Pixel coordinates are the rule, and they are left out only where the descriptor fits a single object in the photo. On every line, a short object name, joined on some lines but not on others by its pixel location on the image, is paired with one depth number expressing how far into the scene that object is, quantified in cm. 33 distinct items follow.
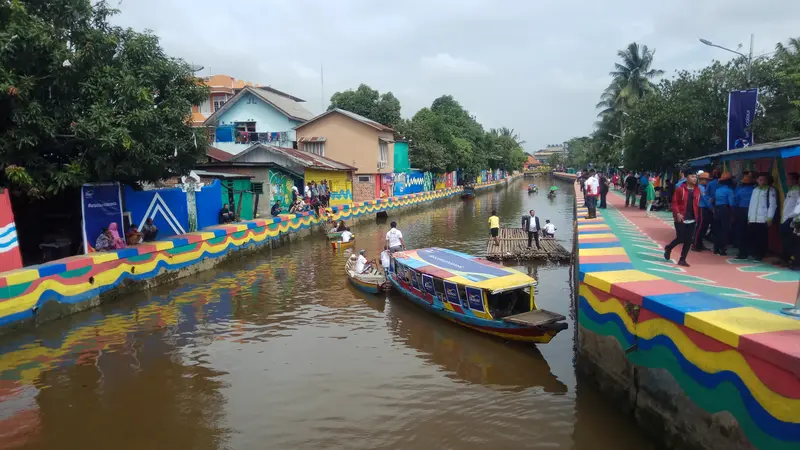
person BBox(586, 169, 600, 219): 2019
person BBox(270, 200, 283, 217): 2775
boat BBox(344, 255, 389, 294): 1552
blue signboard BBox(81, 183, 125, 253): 1539
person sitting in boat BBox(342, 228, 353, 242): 2503
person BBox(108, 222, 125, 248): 1569
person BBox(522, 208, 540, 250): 2064
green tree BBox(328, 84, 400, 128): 5041
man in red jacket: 1023
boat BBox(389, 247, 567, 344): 1059
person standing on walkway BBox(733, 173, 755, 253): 1065
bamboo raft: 2014
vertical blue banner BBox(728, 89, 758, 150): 1681
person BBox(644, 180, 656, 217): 2333
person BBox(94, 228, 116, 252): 1546
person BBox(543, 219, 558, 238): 2309
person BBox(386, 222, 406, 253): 1698
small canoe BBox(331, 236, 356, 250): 2481
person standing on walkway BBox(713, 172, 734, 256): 1099
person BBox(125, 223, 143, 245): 1656
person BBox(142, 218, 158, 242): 1820
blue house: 4234
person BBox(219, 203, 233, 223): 2412
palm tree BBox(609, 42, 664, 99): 4578
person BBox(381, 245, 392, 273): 1620
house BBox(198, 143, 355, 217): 2838
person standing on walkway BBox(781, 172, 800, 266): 903
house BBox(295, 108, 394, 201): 4169
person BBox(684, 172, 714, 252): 1160
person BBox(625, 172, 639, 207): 2527
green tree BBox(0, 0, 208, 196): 1247
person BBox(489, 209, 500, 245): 2259
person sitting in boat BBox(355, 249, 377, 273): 1722
